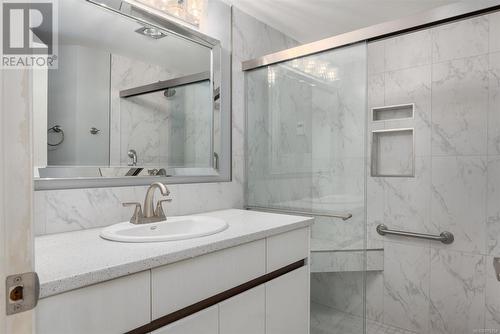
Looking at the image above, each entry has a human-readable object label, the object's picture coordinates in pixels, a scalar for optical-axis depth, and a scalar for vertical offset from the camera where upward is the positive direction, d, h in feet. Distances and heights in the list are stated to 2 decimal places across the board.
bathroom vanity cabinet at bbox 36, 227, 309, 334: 2.80 -1.47
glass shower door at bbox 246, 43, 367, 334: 5.71 +0.05
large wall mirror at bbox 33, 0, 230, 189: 4.40 +1.04
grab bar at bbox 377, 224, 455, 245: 7.29 -1.69
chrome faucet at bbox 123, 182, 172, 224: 4.68 -0.71
